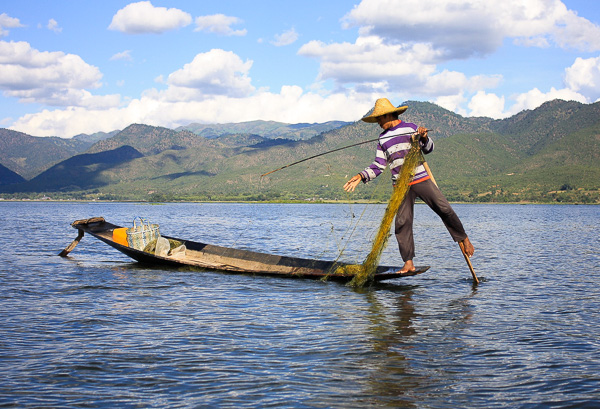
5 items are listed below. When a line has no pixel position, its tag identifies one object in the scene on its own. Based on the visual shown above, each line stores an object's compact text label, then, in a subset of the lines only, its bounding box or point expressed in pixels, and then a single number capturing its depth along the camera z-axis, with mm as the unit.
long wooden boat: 13992
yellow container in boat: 17812
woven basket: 17125
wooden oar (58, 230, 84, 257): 20266
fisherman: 11125
